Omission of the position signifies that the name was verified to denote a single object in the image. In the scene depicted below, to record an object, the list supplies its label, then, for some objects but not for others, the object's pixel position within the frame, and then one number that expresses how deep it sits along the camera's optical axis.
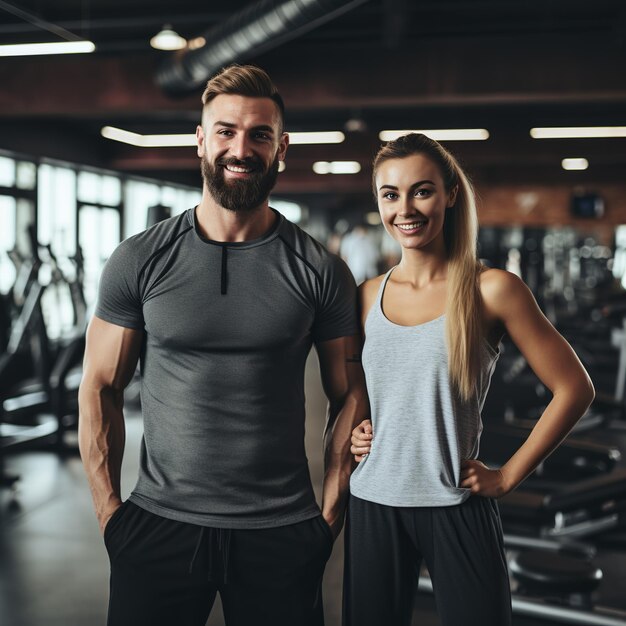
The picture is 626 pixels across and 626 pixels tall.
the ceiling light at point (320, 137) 8.66
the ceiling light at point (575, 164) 11.80
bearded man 1.37
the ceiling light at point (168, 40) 4.32
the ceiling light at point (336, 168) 11.99
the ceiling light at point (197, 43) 4.96
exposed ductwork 3.63
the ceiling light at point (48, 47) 3.92
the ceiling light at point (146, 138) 9.48
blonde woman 1.36
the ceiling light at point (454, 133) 8.20
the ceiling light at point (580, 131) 7.66
